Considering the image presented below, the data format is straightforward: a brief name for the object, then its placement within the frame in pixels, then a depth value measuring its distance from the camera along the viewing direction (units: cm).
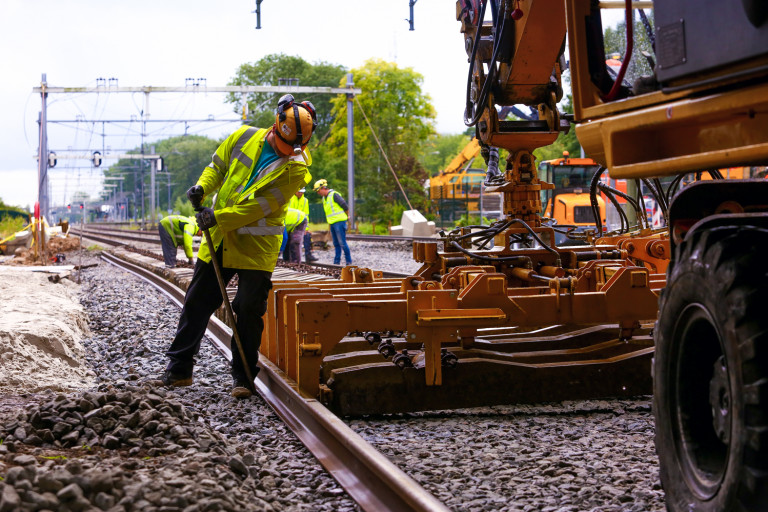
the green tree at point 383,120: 4834
